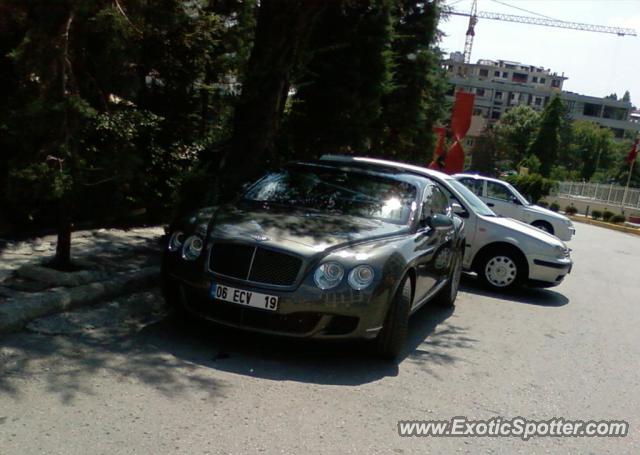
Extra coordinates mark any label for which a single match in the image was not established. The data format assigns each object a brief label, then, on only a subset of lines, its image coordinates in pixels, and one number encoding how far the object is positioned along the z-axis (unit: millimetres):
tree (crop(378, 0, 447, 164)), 18984
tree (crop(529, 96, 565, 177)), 79000
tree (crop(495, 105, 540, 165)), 91062
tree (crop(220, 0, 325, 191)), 8078
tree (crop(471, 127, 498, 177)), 87750
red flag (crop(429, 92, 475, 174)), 24938
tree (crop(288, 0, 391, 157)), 13023
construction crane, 122875
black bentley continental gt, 4859
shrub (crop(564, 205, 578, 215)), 46500
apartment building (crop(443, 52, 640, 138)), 127875
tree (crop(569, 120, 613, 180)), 96375
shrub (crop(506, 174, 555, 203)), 40188
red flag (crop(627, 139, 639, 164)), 38300
